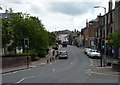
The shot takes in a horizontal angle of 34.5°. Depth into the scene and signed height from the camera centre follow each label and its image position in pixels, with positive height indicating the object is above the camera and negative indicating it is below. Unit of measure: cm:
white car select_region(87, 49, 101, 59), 3785 -185
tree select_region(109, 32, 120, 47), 2133 +51
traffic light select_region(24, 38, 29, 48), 2677 +25
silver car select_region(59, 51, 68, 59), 3845 -206
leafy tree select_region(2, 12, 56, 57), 3088 +225
